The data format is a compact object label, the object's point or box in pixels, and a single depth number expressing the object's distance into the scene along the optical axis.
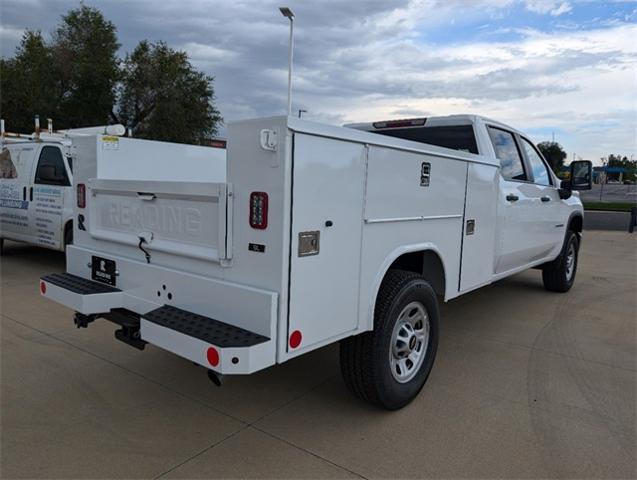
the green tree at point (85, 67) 25.20
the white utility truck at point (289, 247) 2.53
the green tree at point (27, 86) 22.53
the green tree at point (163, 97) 26.47
